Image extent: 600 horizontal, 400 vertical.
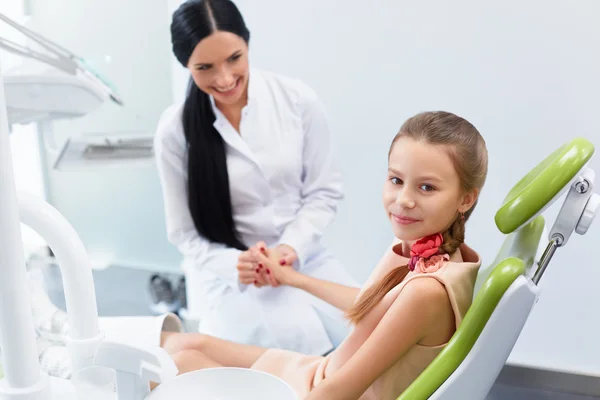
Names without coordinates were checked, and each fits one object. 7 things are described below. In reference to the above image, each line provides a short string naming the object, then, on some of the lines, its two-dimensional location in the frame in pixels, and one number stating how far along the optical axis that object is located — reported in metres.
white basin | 1.12
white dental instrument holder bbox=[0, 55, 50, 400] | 0.77
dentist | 1.70
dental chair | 0.91
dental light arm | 1.71
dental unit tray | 2.31
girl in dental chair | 1.00
